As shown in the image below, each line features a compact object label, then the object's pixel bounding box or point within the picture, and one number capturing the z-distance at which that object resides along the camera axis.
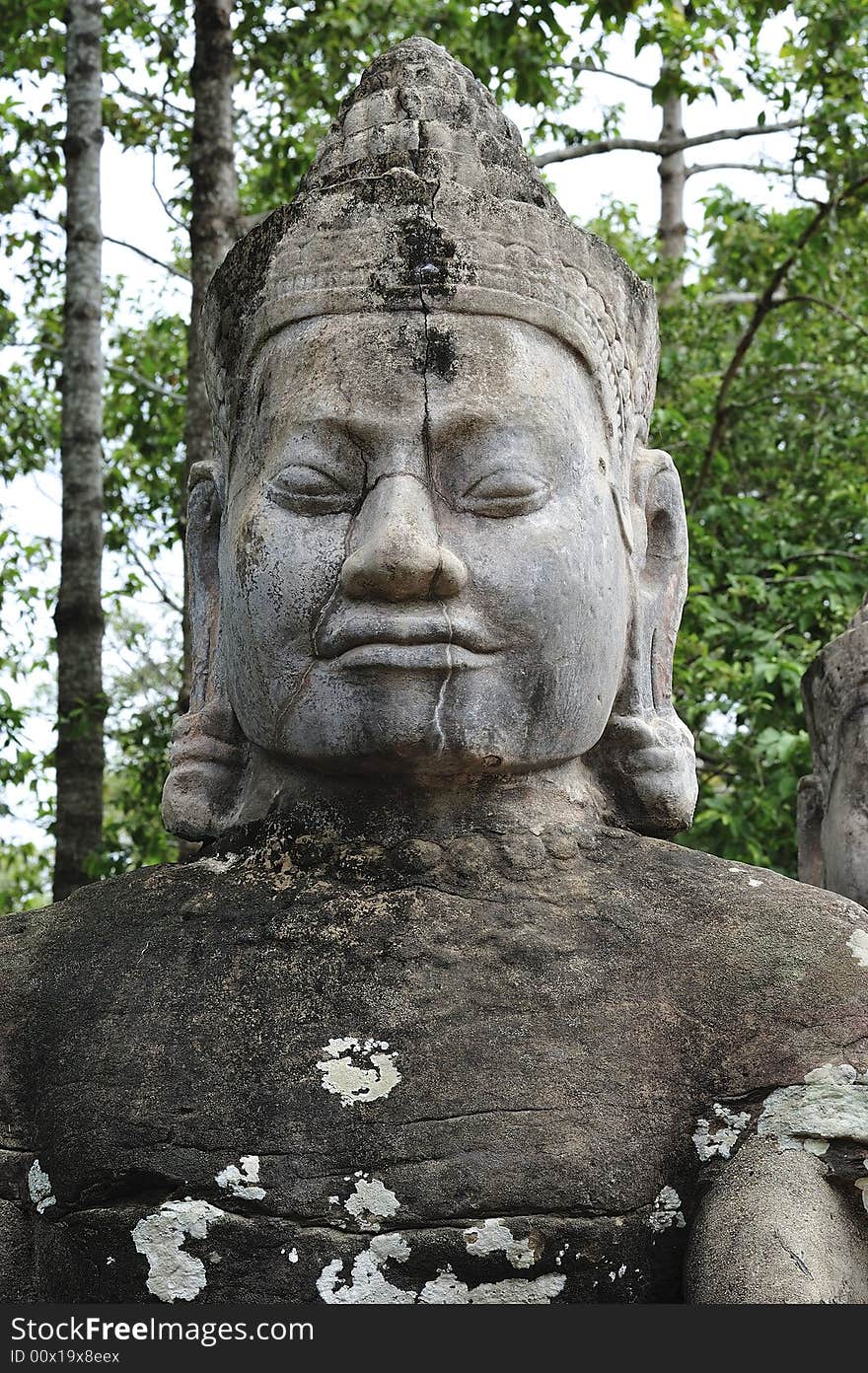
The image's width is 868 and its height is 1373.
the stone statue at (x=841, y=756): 4.72
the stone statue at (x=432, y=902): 2.95
